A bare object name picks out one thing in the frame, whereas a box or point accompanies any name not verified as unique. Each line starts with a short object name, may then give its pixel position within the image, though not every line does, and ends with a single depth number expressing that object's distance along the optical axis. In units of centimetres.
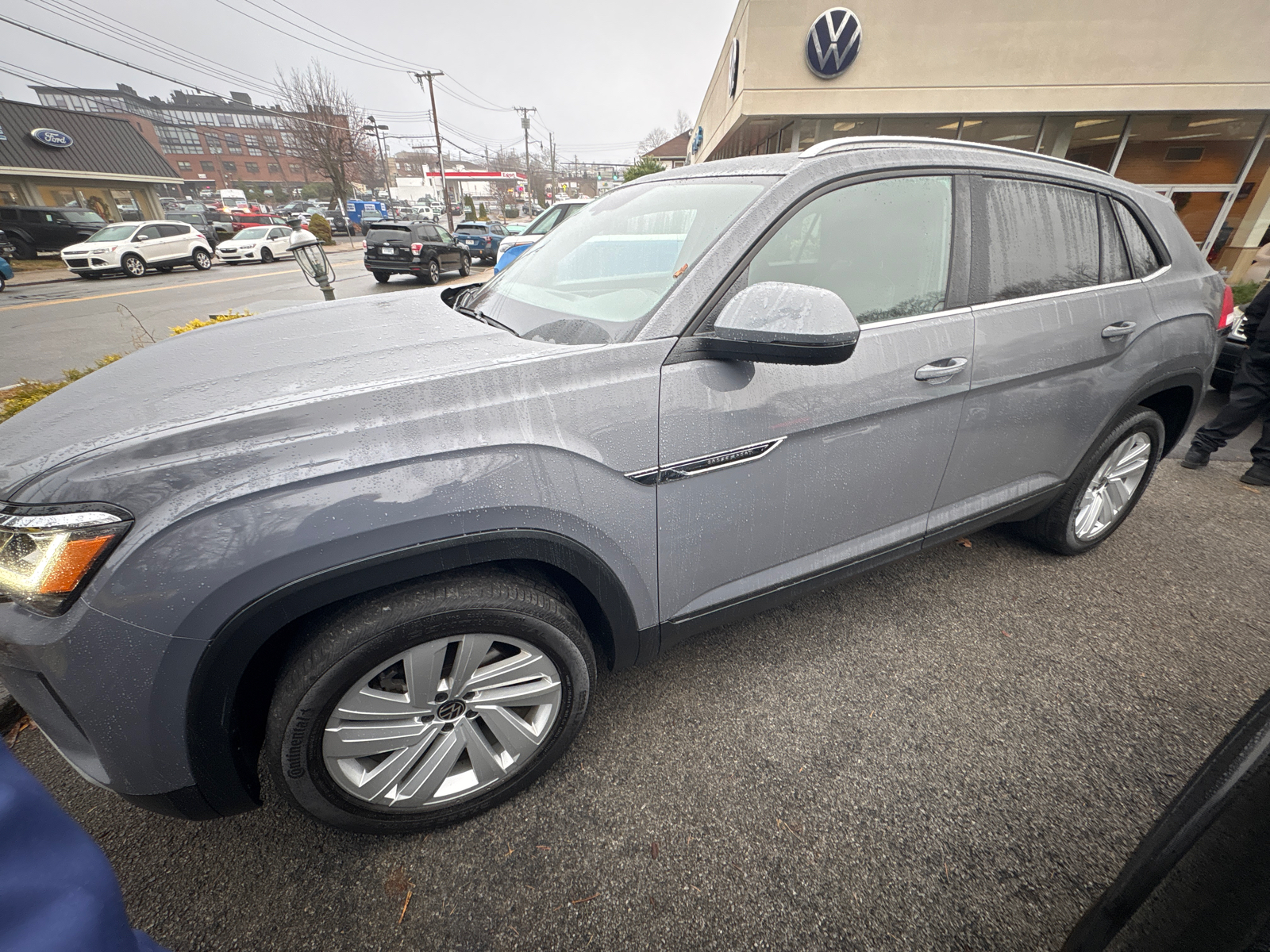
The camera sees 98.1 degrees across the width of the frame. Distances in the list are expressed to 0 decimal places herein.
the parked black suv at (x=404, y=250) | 1315
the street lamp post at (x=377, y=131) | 4075
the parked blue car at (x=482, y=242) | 2009
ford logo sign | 2666
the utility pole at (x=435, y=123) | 3624
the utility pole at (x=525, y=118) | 5641
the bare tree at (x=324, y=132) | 3362
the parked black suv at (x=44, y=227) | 1722
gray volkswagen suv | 110
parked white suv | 1490
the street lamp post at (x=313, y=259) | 421
